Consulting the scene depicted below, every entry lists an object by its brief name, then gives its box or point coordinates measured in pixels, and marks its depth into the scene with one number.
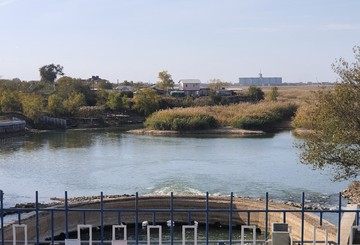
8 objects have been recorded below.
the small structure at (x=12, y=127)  54.31
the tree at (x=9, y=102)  65.31
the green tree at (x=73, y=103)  68.75
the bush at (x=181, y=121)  57.84
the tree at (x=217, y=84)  122.38
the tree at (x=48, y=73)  116.69
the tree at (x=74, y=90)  77.94
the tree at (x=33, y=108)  62.59
